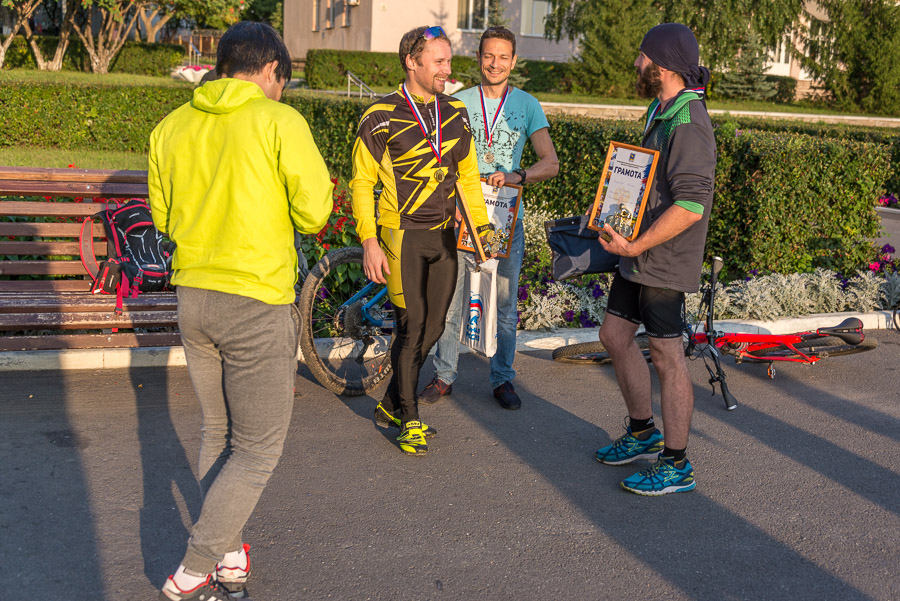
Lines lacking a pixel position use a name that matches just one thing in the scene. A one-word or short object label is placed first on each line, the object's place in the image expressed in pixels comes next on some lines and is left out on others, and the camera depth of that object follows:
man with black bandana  3.95
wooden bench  5.69
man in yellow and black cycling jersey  4.48
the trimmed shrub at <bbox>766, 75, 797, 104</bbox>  38.31
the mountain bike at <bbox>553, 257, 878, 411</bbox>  6.11
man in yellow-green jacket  2.95
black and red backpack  5.92
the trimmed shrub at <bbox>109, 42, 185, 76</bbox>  40.19
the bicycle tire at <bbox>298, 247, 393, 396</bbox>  5.47
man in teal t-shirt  5.21
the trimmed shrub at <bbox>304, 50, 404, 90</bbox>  31.14
